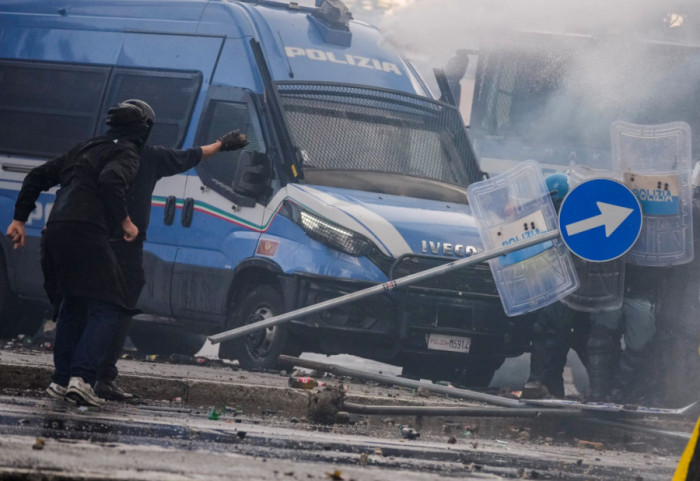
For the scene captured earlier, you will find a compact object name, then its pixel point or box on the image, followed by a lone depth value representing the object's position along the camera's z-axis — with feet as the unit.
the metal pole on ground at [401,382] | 61.11
